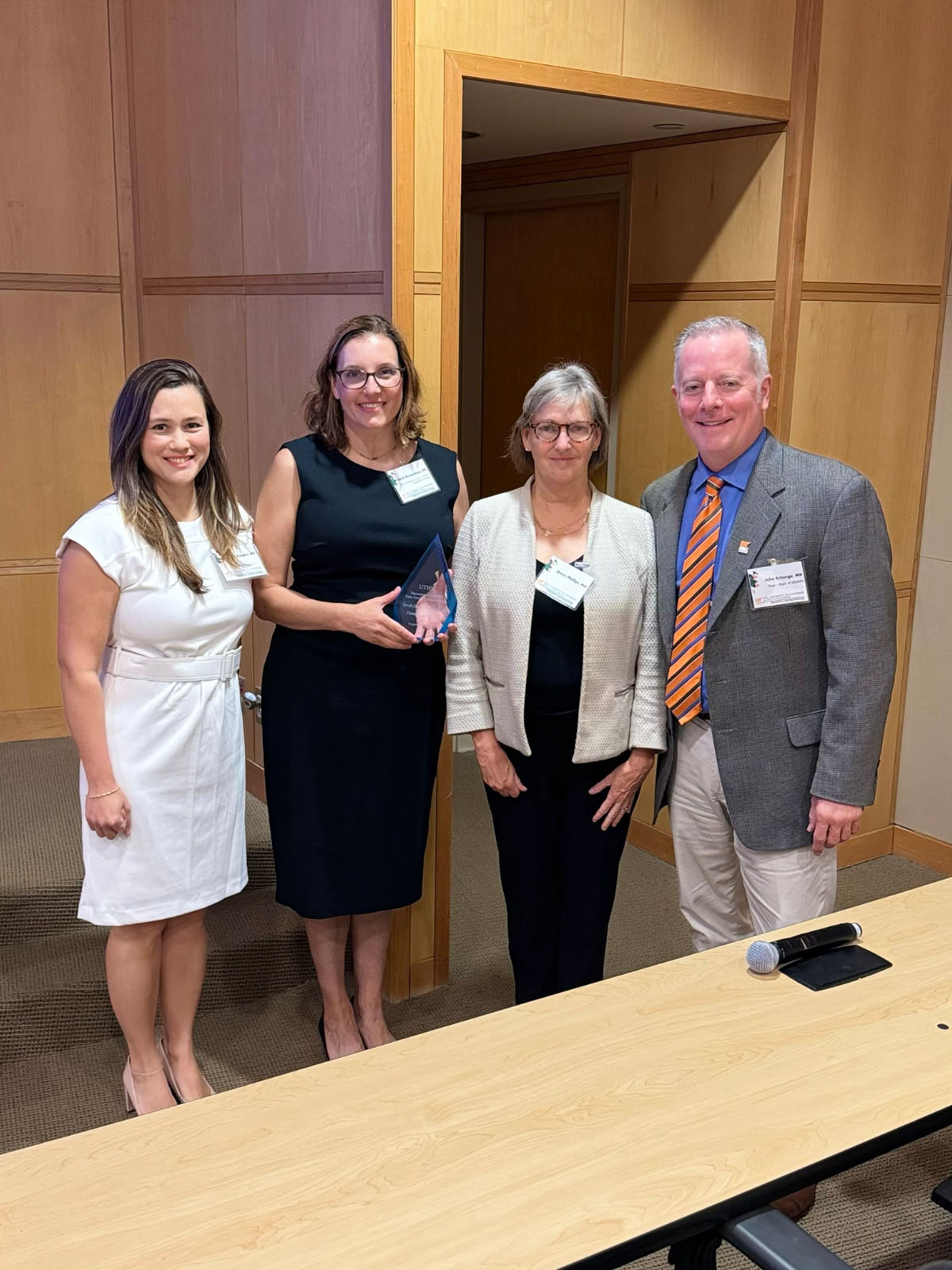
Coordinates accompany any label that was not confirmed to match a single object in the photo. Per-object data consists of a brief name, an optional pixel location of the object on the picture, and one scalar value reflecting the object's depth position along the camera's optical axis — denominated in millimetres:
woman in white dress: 2465
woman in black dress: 2746
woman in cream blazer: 2615
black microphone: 1979
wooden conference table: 1389
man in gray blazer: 2436
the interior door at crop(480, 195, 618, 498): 4891
